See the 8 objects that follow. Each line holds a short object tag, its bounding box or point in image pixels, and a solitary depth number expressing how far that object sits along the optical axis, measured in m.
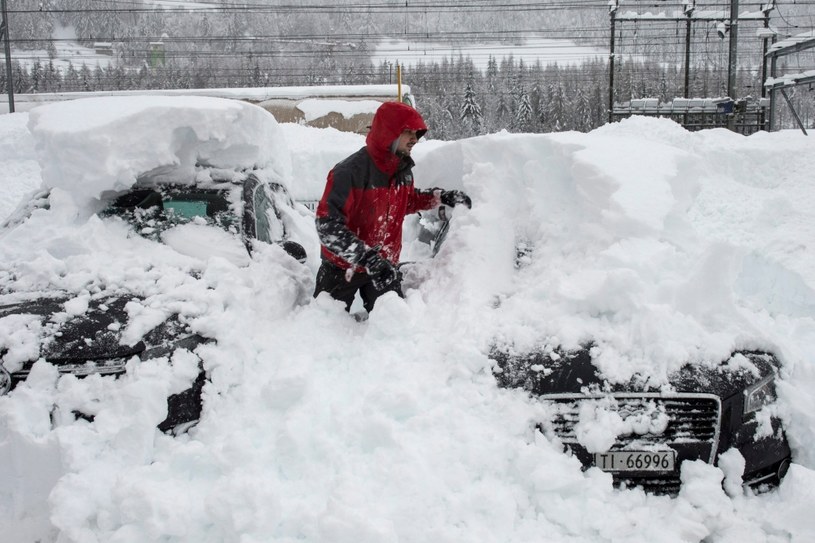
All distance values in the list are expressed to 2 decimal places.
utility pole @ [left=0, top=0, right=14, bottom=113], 23.41
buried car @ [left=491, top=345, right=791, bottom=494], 2.70
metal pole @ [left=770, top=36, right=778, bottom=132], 13.02
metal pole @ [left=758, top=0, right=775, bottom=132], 14.64
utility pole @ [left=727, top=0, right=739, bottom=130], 16.77
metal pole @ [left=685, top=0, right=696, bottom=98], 18.31
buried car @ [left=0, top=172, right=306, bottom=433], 2.81
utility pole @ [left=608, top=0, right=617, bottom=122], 17.73
